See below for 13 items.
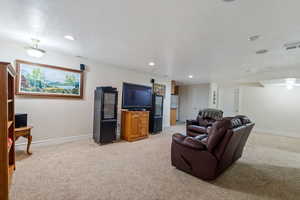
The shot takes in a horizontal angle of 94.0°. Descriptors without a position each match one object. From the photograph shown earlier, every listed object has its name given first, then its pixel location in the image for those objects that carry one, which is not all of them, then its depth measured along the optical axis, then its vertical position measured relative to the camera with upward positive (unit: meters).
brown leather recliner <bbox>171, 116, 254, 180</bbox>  2.10 -0.82
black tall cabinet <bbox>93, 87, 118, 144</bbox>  3.76 -0.48
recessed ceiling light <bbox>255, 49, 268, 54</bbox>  2.94 +1.04
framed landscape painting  3.13 +0.40
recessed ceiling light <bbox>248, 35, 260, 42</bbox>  2.32 +1.06
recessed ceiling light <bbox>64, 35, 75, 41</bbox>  2.61 +1.14
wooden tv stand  4.23 -0.86
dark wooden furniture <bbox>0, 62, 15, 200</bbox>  1.38 -0.37
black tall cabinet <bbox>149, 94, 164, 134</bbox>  5.27 -0.65
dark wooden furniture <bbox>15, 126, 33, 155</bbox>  2.71 -0.73
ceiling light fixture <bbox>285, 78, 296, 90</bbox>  4.97 +0.68
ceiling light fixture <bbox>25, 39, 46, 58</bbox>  2.75 +0.91
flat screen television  4.88 +0.06
